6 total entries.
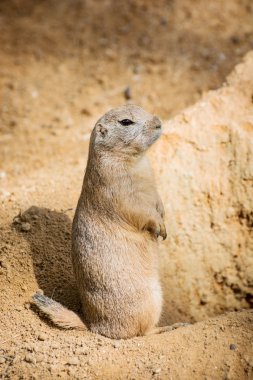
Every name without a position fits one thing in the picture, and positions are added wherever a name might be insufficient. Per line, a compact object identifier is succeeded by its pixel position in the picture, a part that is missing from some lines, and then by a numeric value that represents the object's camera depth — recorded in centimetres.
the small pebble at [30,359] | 732
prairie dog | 802
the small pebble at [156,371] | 700
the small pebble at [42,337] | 780
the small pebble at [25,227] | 923
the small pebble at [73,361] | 725
